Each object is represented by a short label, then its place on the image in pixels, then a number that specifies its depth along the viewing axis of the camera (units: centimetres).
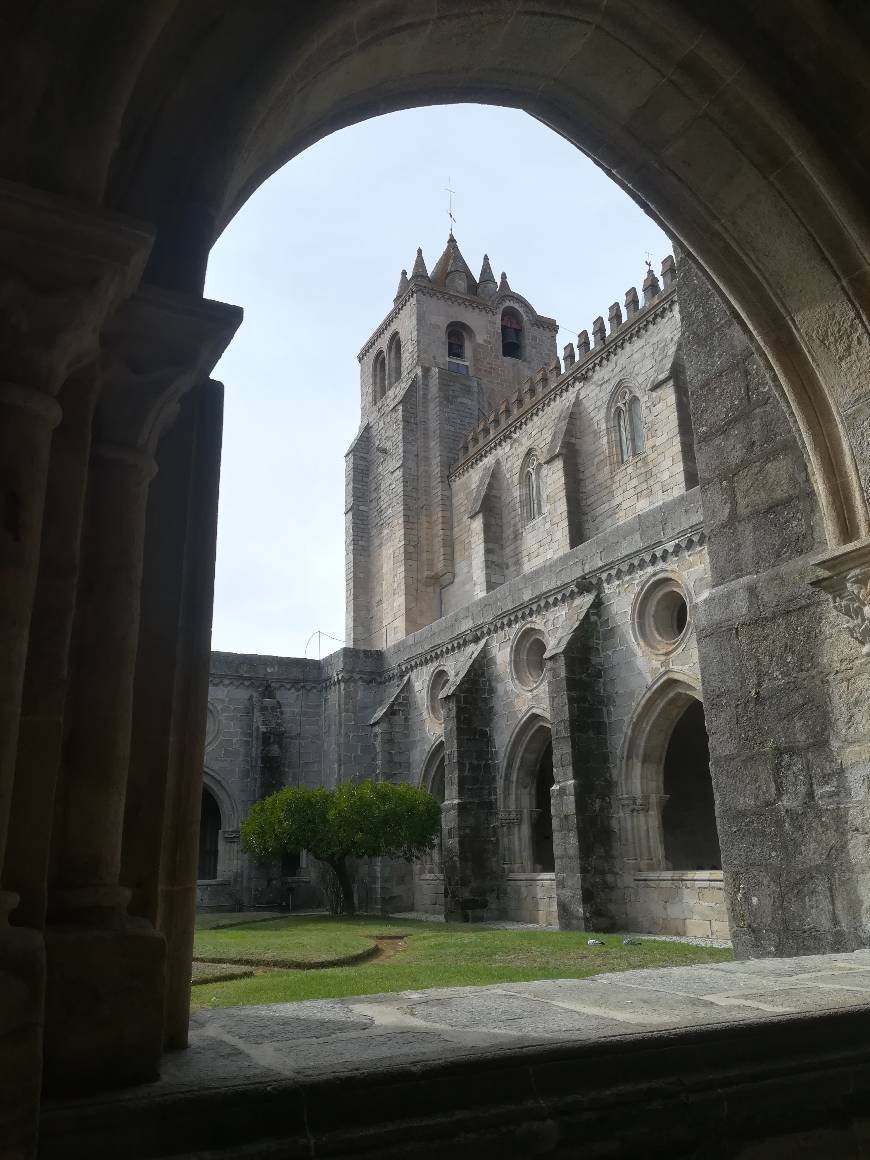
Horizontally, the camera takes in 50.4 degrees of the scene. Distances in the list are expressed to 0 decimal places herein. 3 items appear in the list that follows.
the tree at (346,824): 1625
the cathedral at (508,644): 1370
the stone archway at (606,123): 203
